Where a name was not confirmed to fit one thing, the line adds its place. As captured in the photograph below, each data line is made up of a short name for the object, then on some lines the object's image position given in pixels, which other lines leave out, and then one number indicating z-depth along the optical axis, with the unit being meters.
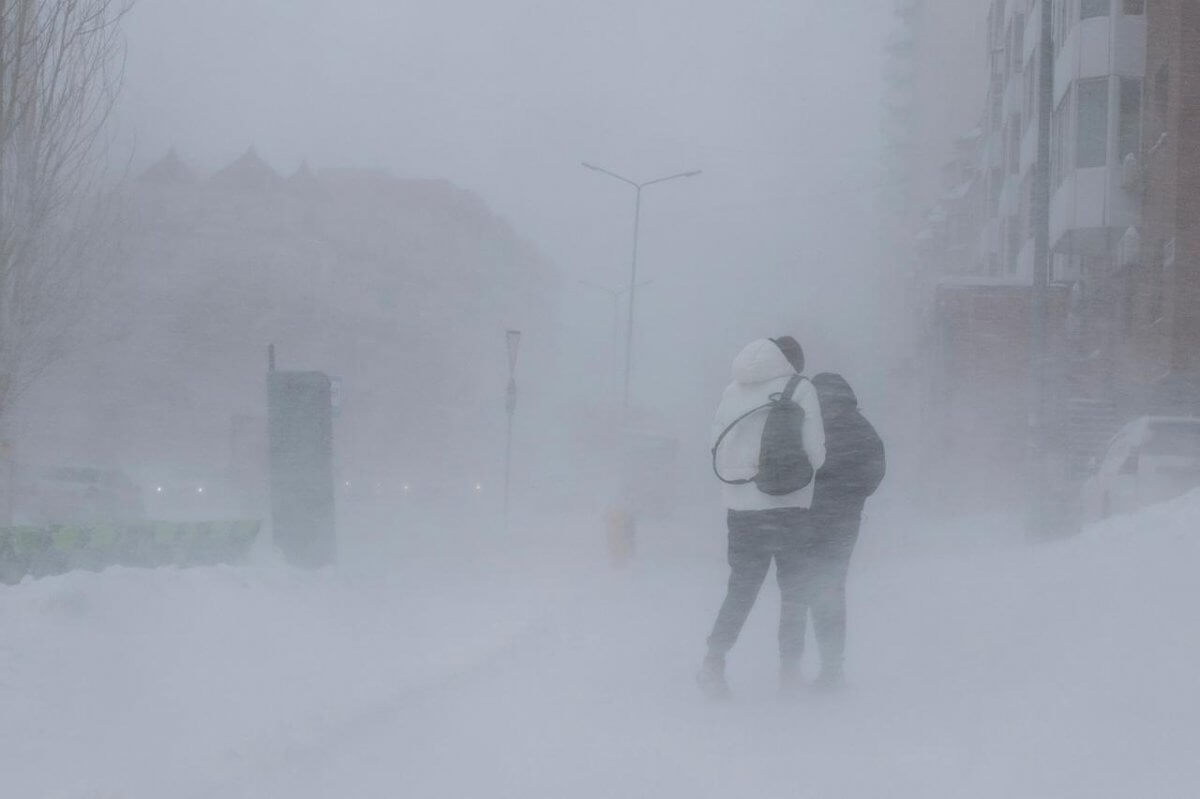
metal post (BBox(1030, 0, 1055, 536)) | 16.88
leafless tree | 17.23
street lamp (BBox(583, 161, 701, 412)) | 44.41
